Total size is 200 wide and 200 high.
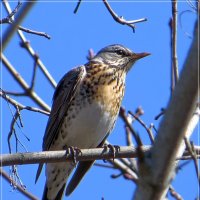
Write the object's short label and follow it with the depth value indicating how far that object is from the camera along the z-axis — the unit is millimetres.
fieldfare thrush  12680
